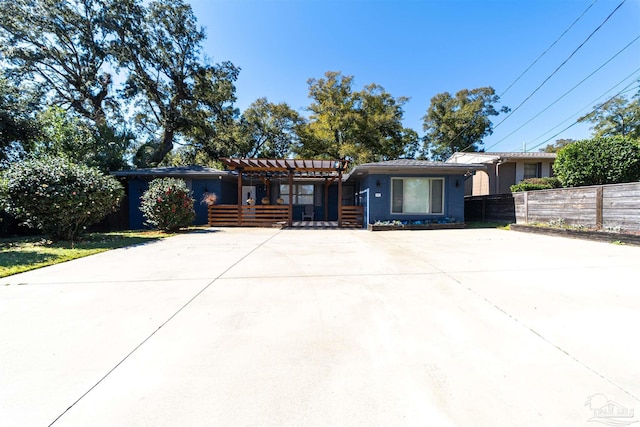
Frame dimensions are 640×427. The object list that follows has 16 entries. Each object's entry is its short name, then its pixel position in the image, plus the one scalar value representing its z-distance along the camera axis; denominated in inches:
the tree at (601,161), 324.2
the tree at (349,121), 806.5
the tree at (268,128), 834.2
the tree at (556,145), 1252.2
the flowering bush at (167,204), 369.4
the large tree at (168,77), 630.5
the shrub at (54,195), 250.5
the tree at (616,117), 906.7
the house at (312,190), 425.1
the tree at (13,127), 330.6
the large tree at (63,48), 556.7
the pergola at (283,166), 413.4
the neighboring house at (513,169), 600.4
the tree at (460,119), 990.4
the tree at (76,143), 437.9
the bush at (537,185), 436.8
